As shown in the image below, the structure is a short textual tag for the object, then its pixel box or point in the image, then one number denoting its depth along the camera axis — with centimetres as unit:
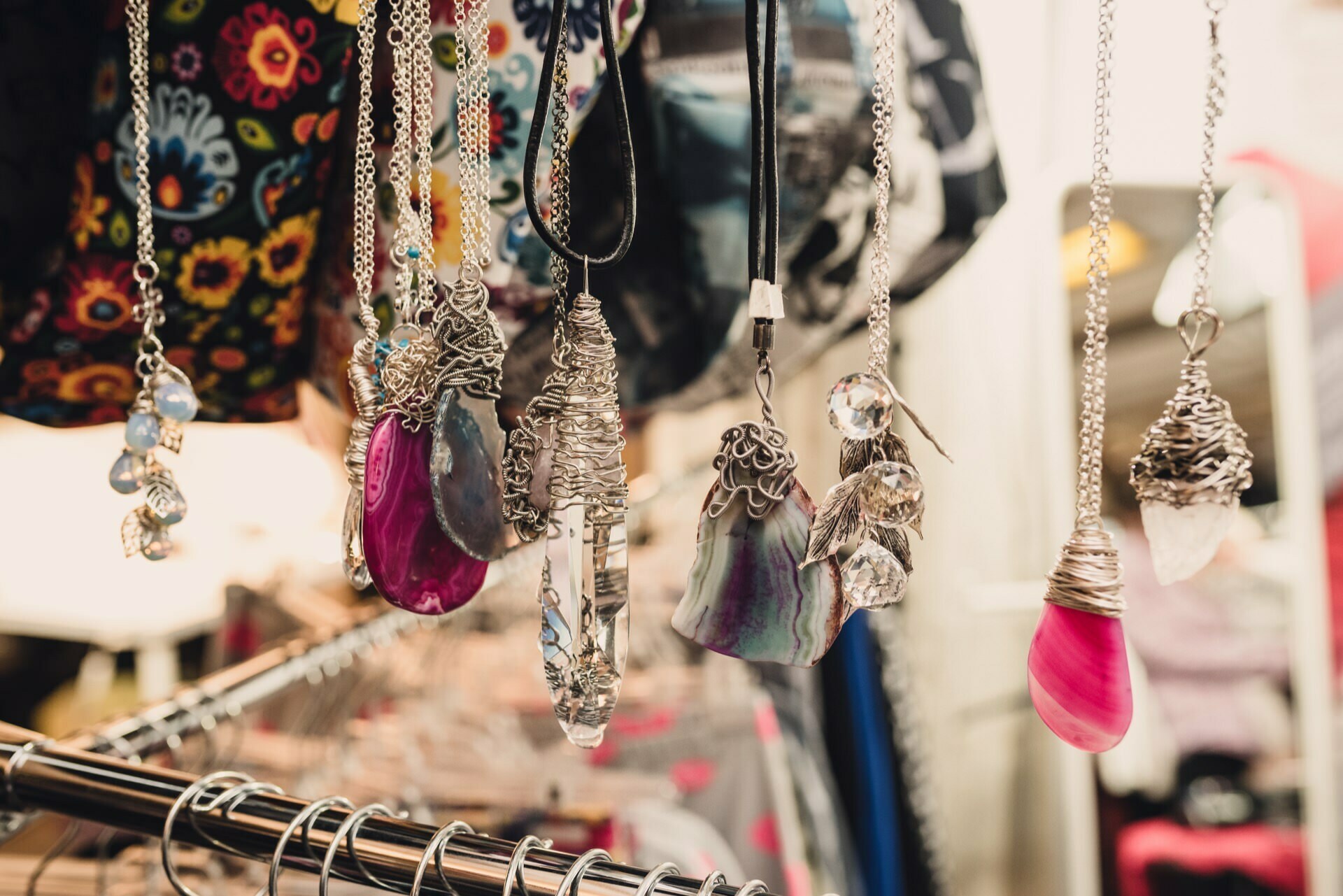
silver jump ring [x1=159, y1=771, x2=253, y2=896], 38
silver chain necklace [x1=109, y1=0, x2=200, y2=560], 45
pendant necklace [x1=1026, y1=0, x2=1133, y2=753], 31
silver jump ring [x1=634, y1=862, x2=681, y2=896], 32
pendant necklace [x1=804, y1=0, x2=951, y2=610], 31
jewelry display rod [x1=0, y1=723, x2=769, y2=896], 33
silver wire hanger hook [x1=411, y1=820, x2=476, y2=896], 34
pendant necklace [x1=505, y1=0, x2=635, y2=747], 32
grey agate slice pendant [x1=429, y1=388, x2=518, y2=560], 36
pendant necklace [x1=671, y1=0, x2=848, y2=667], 33
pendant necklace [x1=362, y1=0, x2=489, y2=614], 37
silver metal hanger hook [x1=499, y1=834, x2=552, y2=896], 33
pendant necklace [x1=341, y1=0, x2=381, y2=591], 40
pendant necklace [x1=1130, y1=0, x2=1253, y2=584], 30
